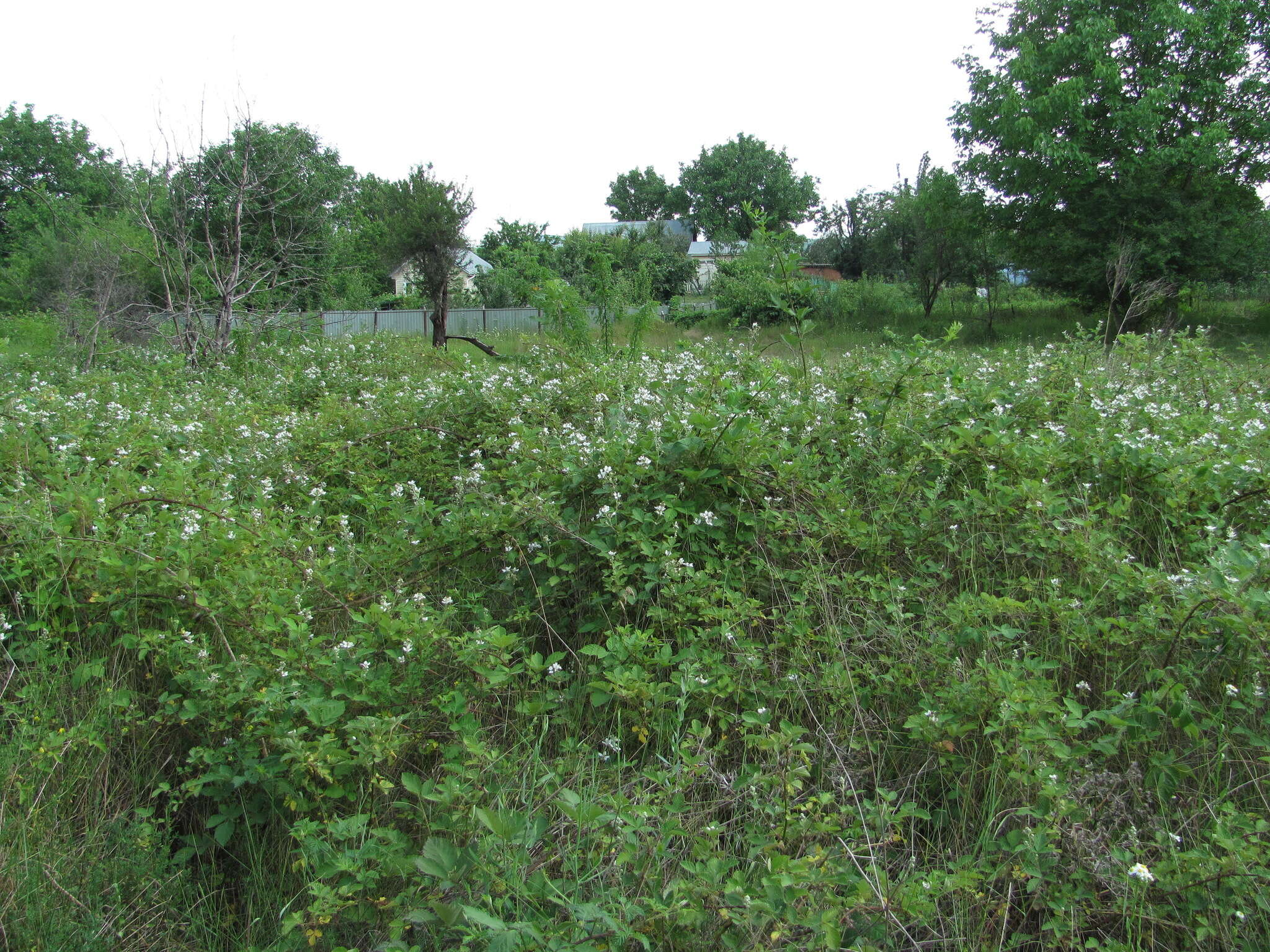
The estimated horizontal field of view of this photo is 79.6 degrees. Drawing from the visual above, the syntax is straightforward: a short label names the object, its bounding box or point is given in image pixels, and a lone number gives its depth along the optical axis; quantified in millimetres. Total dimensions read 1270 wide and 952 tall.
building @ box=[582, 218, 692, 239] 63438
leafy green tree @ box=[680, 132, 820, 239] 58281
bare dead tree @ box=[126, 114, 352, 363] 9836
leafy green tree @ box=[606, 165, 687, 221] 75062
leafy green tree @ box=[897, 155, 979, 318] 19844
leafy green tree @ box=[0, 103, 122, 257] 42156
